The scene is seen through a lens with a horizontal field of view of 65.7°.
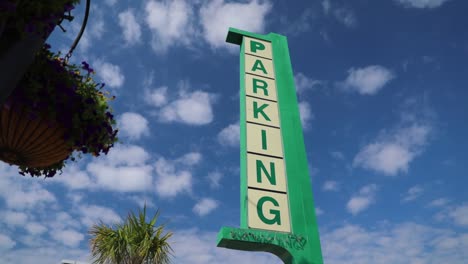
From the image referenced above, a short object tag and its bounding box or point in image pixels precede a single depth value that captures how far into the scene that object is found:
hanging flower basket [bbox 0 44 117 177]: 2.42
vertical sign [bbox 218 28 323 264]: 6.29
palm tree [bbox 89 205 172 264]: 13.05
